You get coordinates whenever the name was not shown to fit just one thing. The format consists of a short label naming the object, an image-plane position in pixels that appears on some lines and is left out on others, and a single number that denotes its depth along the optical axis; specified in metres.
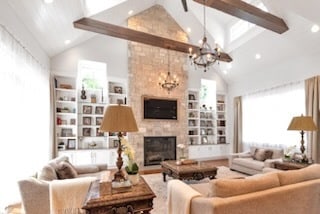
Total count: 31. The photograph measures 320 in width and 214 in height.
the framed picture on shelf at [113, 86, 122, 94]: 6.87
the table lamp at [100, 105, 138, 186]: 2.00
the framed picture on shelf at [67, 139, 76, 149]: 6.14
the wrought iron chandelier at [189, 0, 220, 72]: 4.10
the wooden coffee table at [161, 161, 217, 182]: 4.22
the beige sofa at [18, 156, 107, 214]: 2.57
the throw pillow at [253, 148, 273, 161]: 5.42
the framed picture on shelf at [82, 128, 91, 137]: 6.40
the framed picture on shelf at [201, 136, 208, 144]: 8.19
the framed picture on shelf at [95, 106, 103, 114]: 6.57
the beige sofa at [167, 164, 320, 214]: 2.04
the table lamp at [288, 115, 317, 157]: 3.73
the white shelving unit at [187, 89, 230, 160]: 7.94
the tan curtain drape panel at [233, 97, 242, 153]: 7.77
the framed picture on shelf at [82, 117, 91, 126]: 6.43
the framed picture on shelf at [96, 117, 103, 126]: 6.58
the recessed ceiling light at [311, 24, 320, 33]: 4.58
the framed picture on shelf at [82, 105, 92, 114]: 6.41
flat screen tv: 7.05
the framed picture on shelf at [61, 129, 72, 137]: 6.18
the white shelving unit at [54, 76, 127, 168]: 6.09
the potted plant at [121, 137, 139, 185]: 2.28
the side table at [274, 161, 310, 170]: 3.75
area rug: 3.41
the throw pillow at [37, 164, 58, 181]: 2.94
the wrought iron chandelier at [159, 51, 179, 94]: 6.94
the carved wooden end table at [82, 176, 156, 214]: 1.80
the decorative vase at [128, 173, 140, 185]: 2.30
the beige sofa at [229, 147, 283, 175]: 5.14
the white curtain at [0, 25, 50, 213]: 2.73
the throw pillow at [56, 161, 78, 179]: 3.23
